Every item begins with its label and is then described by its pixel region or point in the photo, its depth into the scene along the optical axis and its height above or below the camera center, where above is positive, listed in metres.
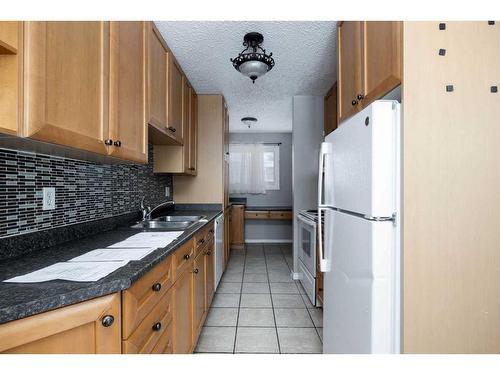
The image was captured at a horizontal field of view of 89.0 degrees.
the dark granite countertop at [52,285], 0.65 -0.29
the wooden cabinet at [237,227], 4.83 -0.76
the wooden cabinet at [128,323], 0.67 -0.43
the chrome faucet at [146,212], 2.21 -0.22
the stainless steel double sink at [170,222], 1.97 -0.31
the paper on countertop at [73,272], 0.80 -0.29
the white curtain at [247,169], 5.39 +0.38
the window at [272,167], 5.49 +0.43
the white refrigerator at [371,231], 1.00 -0.18
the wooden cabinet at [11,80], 0.75 +0.32
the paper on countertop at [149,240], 1.28 -0.29
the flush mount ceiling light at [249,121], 4.18 +1.12
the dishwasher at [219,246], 2.65 -0.66
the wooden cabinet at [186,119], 2.55 +0.71
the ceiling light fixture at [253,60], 1.85 +0.94
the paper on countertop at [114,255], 1.02 -0.29
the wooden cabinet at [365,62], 1.05 +0.62
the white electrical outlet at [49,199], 1.24 -0.06
